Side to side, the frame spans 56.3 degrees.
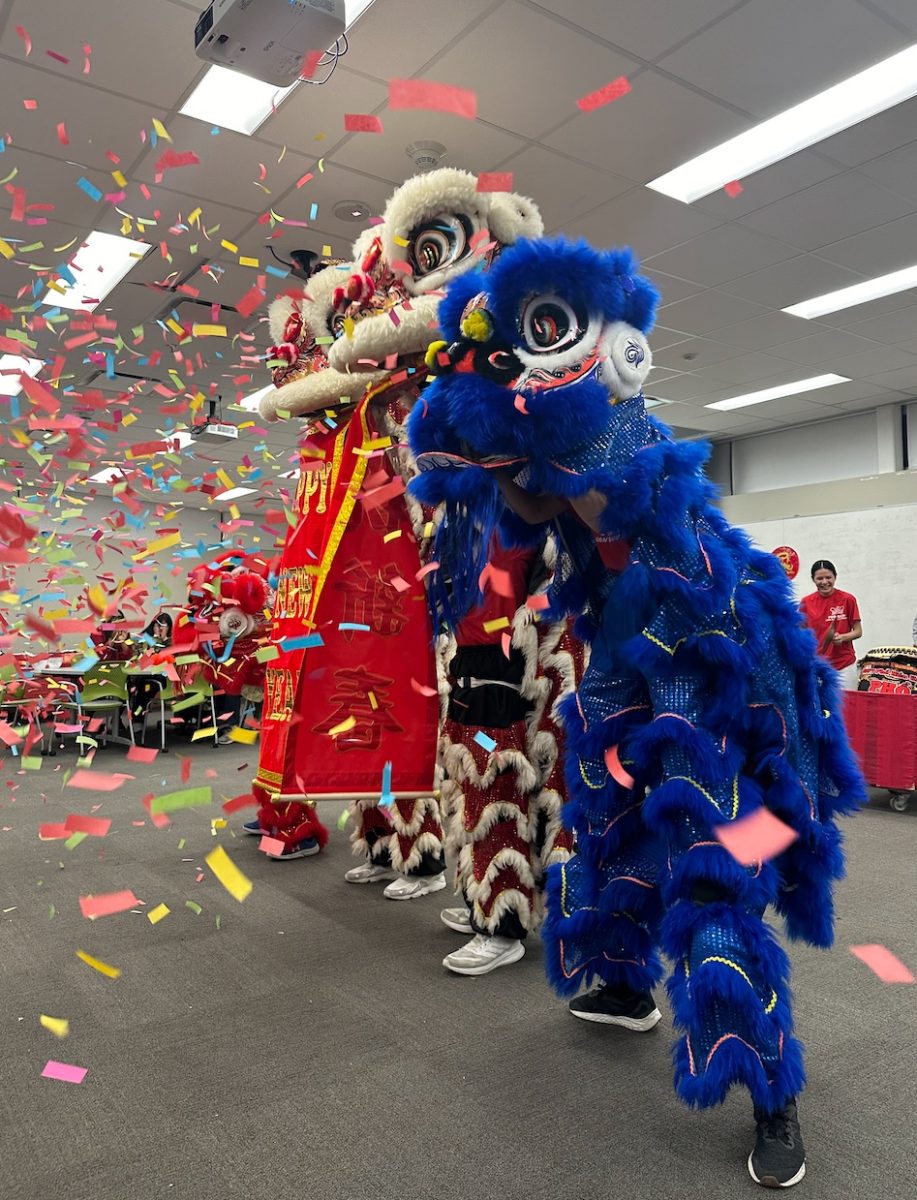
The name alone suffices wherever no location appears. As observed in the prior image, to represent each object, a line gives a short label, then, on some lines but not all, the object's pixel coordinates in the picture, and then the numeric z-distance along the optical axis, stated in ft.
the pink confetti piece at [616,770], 4.66
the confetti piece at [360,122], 10.57
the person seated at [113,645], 20.59
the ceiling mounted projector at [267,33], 8.26
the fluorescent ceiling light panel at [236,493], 38.59
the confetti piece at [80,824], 9.49
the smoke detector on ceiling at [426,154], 12.46
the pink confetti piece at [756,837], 4.19
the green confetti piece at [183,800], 6.17
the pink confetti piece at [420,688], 7.45
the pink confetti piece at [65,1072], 5.10
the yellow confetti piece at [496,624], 6.57
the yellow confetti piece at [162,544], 6.78
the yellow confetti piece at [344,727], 7.37
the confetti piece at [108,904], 8.26
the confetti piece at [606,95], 10.34
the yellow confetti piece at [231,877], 8.37
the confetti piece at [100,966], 6.56
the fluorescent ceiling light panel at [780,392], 24.38
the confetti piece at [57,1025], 5.72
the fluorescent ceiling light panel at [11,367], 21.59
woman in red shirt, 17.28
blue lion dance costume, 4.12
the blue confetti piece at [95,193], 13.14
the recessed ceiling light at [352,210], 14.30
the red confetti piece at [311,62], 8.82
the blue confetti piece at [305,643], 7.38
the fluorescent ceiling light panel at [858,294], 17.39
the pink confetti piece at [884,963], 6.67
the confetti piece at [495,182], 6.20
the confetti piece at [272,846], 10.07
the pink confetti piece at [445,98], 9.85
